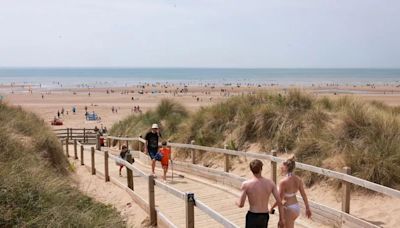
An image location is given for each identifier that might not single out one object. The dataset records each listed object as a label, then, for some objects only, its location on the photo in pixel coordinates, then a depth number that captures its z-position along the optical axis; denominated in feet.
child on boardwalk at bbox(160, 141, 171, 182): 38.42
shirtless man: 17.92
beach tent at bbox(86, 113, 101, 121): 140.07
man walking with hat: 40.42
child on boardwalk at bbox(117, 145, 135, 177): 43.18
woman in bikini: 19.15
